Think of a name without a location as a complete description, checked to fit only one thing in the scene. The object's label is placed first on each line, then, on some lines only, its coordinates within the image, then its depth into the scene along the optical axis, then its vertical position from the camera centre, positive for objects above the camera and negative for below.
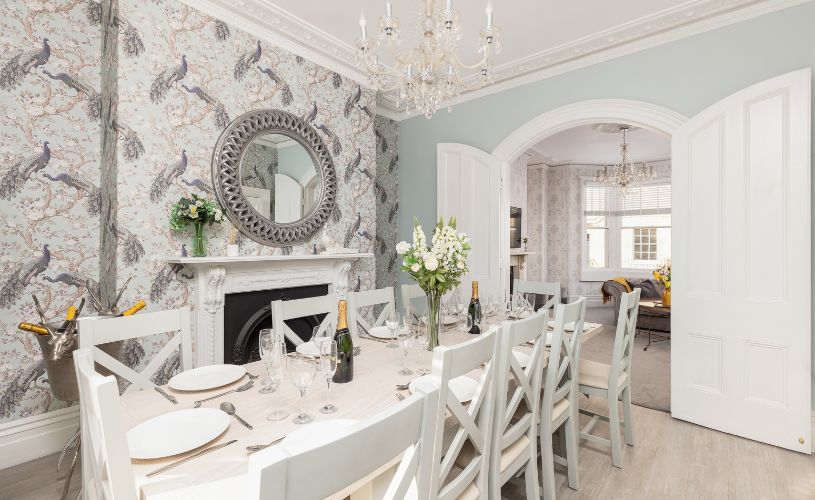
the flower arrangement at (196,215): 2.54 +0.25
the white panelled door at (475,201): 3.92 +0.53
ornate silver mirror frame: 2.84 +0.60
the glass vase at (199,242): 2.61 +0.07
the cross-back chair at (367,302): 2.36 -0.33
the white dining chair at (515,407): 1.37 -0.61
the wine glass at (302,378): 1.18 -0.39
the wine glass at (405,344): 1.63 -0.40
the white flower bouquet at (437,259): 1.82 -0.03
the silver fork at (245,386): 1.44 -0.51
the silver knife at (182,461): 0.92 -0.52
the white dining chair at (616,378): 2.25 -0.77
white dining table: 0.88 -0.51
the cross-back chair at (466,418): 0.94 -0.50
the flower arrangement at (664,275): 5.38 -0.35
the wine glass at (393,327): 1.85 -0.37
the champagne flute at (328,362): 1.28 -0.37
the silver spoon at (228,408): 1.23 -0.50
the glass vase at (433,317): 1.88 -0.32
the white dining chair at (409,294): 2.40 -0.32
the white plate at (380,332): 2.23 -0.47
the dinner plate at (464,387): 1.37 -0.50
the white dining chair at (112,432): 0.78 -0.36
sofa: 5.40 -0.63
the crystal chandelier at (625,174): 6.25 +1.31
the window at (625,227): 7.89 +0.51
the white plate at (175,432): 1.00 -0.50
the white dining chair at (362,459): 0.50 -0.31
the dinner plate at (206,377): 1.43 -0.49
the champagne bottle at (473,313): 2.32 -0.37
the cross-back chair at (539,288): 2.88 -0.29
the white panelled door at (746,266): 2.38 -0.10
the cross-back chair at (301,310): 2.02 -0.32
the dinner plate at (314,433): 1.00 -0.48
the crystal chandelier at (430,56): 1.84 +1.02
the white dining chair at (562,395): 1.74 -0.72
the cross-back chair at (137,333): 1.52 -0.33
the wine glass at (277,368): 1.22 -0.39
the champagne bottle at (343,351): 1.52 -0.39
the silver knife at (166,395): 1.32 -0.50
